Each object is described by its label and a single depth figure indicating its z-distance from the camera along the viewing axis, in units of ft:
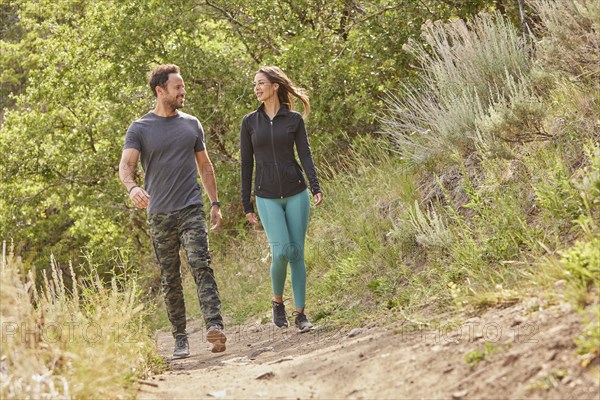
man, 44.18
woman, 47.47
